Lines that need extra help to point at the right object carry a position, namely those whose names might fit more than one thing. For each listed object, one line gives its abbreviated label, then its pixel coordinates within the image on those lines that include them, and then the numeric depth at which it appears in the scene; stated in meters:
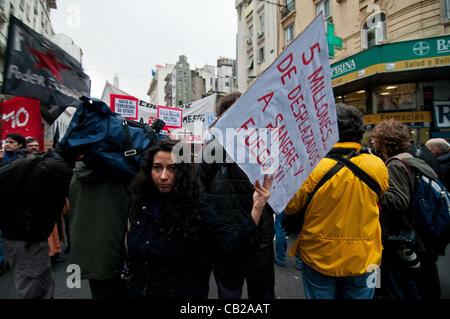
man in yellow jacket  1.63
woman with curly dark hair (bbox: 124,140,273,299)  1.43
